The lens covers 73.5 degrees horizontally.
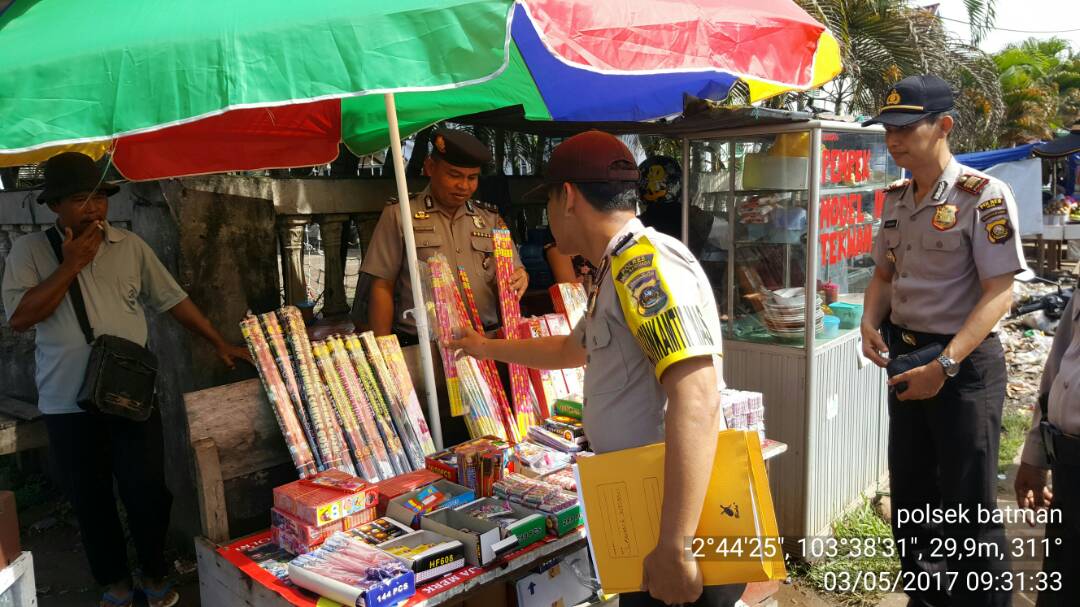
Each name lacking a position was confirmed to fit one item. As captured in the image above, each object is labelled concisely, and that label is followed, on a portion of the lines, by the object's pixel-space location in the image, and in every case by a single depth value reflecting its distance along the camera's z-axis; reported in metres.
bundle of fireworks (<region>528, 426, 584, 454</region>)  2.89
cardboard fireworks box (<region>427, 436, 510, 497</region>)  2.56
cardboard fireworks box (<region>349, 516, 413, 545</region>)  2.24
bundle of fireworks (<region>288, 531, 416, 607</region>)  1.92
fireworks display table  2.04
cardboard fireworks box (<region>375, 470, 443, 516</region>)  2.47
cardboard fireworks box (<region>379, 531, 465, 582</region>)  2.06
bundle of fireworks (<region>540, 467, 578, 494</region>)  2.56
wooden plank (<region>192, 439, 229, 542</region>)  2.40
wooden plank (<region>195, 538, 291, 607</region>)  2.14
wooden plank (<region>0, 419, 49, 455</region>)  3.85
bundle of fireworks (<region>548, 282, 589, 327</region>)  3.50
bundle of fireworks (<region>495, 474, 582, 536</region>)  2.37
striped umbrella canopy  1.73
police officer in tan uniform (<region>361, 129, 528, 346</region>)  3.43
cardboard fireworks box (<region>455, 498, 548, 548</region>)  2.26
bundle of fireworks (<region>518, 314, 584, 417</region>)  3.25
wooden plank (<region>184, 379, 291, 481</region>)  2.50
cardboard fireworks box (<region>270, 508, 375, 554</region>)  2.24
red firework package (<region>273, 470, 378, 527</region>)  2.24
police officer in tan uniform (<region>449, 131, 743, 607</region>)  1.61
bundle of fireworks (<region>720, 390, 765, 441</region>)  2.97
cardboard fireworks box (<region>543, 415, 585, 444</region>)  2.97
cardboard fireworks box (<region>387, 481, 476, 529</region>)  2.35
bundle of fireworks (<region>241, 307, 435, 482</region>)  2.63
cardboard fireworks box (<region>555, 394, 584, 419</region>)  3.15
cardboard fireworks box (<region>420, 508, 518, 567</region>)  2.16
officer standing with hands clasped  2.83
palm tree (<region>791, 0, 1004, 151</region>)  10.43
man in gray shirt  2.89
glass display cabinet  3.94
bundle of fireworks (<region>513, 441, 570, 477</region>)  2.68
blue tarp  13.30
